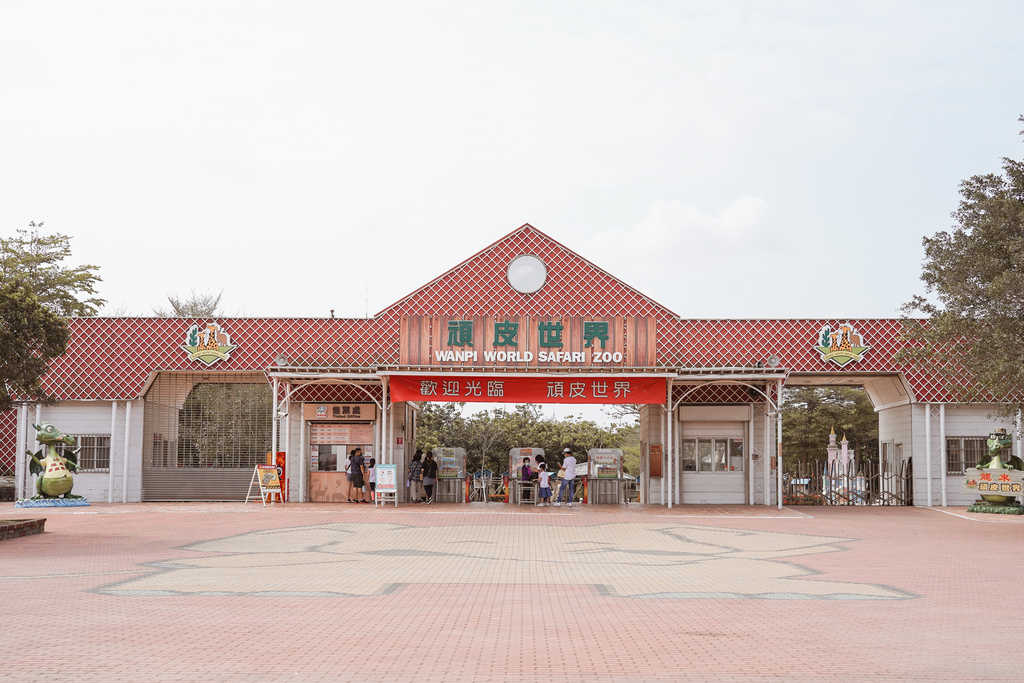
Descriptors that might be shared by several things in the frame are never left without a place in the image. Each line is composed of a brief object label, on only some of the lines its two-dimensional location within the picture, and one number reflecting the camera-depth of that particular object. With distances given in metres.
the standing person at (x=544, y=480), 24.08
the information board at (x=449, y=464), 25.34
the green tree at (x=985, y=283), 18.16
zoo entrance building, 24.75
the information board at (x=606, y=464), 25.36
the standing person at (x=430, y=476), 24.44
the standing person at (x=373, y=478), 23.31
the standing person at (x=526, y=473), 25.11
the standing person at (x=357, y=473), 24.17
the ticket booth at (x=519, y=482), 25.19
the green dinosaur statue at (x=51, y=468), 23.16
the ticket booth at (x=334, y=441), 25.16
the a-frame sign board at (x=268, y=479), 23.17
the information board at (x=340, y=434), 25.33
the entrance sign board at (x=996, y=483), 22.12
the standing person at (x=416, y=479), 24.70
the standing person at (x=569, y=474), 23.56
